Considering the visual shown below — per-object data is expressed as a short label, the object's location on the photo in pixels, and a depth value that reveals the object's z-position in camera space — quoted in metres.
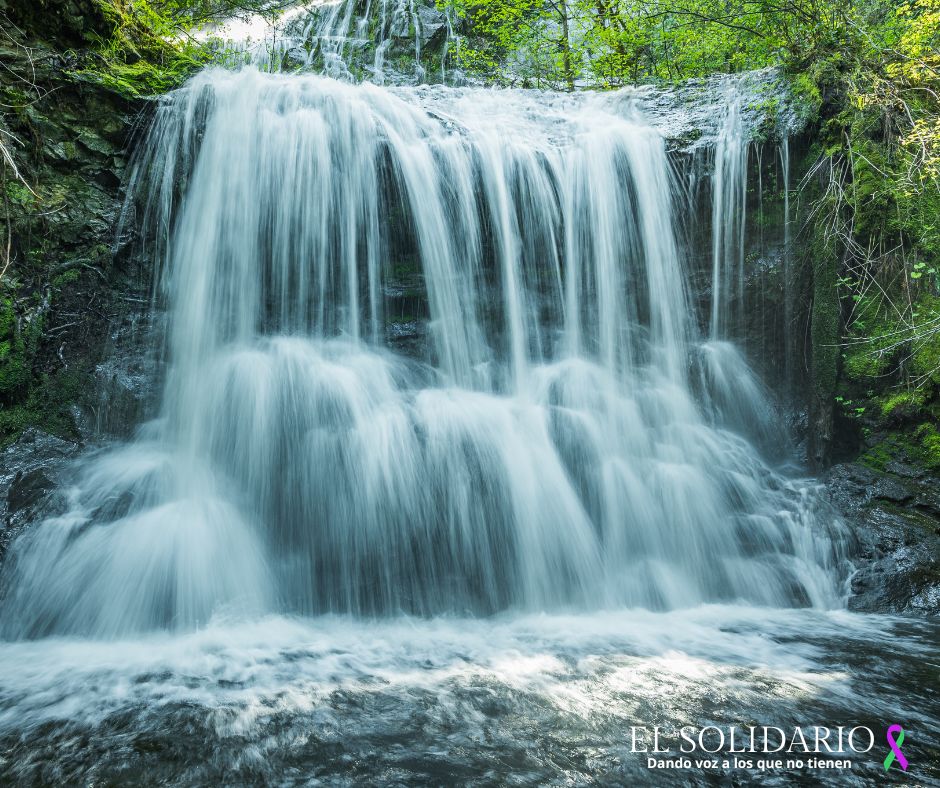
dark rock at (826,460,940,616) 4.18
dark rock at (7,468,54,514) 4.12
